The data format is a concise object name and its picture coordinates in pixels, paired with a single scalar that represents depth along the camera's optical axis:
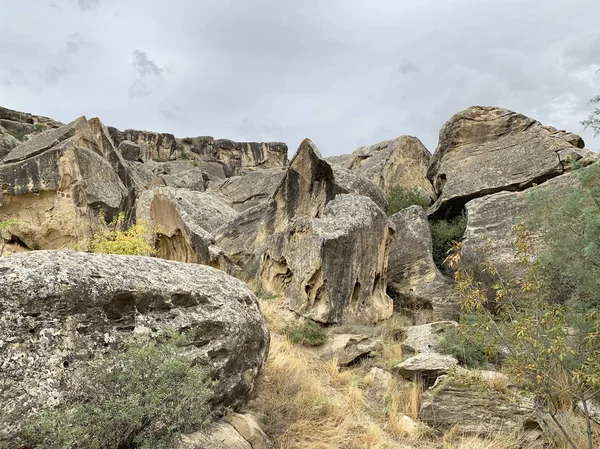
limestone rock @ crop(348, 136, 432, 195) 20.72
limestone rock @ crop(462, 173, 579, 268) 11.62
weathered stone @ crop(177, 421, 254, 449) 3.48
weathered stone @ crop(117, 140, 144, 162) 44.10
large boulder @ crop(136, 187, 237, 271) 11.91
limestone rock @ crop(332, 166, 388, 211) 14.96
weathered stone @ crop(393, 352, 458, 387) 7.36
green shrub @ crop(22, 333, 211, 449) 2.80
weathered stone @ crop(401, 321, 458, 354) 8.73
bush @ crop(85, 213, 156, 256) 9.62
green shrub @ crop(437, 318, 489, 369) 7.77
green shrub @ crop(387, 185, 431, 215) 18.42
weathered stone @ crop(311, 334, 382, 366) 8.75
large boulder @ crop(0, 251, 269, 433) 3.01
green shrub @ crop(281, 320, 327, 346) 9.06
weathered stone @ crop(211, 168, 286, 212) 23.44
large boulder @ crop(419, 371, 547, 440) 5.86
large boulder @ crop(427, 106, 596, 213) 14.76
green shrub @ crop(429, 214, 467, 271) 15.40
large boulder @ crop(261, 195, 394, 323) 10.33
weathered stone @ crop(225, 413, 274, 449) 4.21
